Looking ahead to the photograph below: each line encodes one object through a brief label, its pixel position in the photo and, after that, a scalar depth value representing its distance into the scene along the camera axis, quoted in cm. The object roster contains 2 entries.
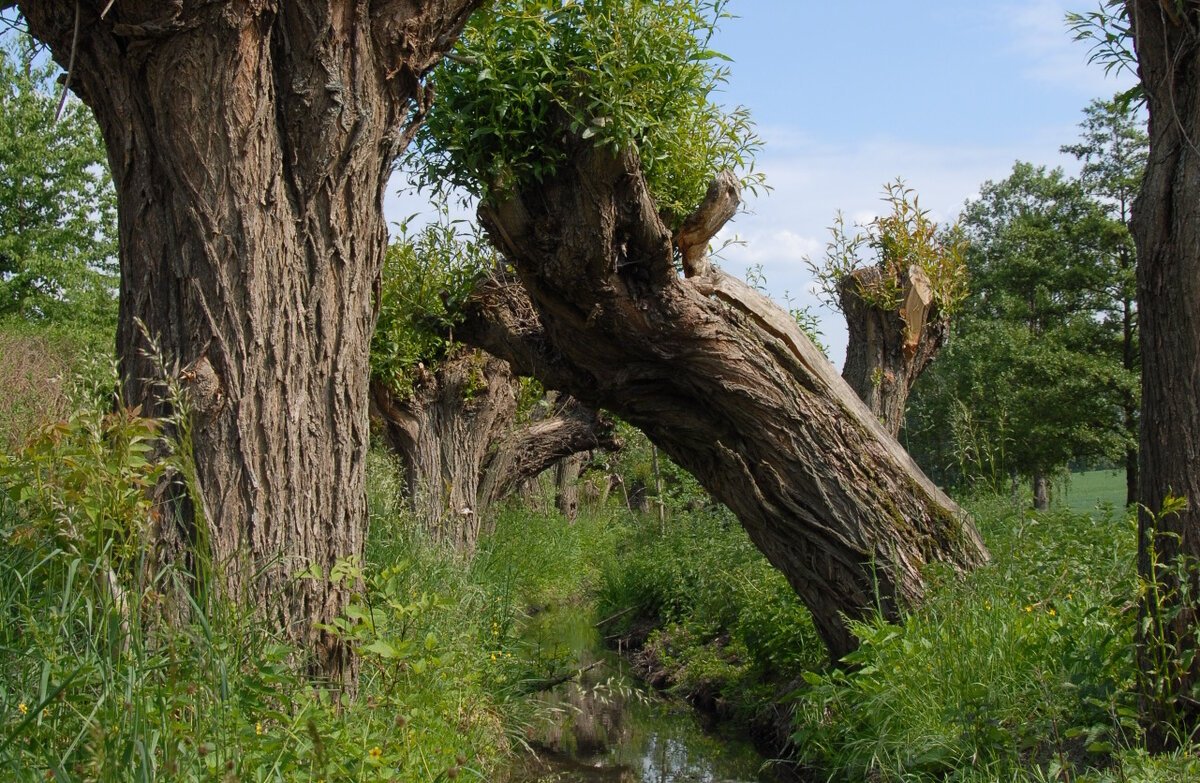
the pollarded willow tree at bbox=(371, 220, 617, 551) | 1071
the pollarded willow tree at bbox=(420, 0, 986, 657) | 563
